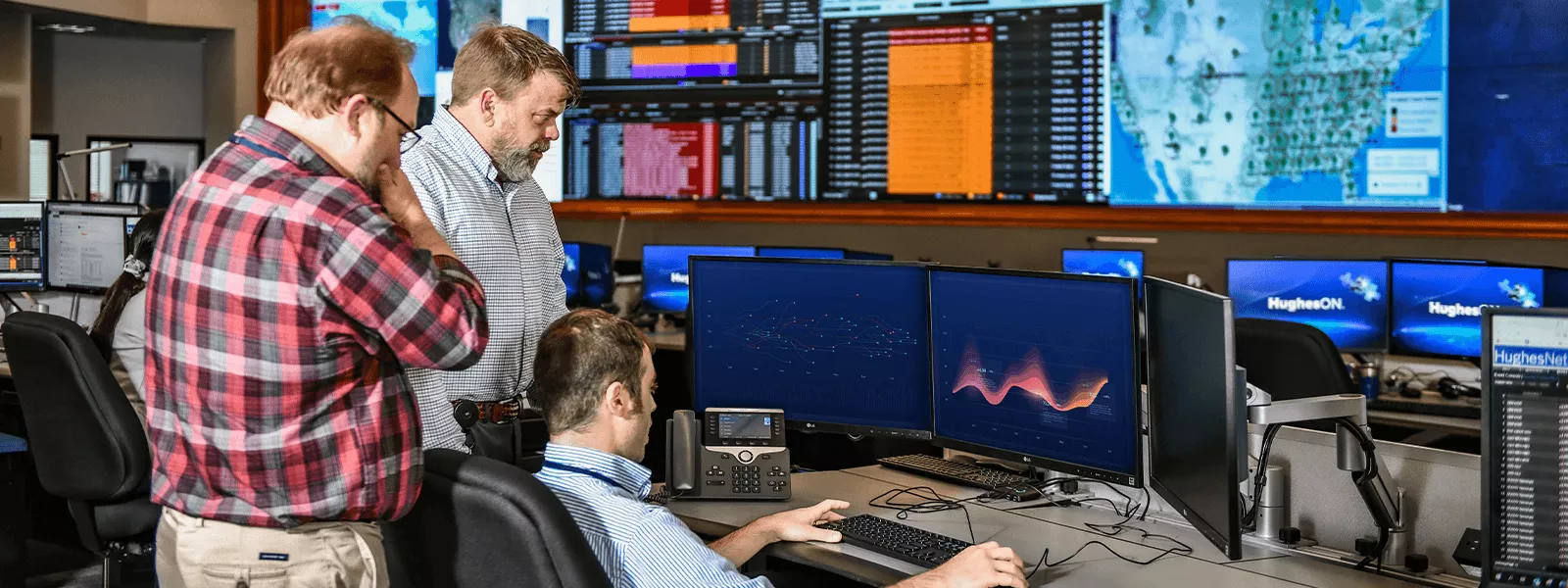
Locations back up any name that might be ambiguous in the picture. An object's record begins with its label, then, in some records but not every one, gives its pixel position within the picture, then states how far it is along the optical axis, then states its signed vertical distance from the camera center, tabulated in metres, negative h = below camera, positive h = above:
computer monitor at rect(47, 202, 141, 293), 4.95 +0.10
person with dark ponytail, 3.26 -0.14
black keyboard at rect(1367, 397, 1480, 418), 3.69 -0.34
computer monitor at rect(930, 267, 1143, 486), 2.11 -0.15
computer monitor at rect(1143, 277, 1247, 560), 1.73 -0.18
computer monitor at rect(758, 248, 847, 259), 5.21 +0.10
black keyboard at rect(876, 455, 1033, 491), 2.50 -0.37
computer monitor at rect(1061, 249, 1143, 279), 5.00 +0.07
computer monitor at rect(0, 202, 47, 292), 4.96 +0.09
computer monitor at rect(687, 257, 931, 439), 2.46 -0.12
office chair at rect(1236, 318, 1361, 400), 3.39 -0.20
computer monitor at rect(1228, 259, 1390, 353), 4.18 -0.04
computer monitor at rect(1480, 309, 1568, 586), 1.61 -0.20
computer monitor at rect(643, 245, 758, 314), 5.51 +0.01
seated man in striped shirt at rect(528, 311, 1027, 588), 1.66 -0.24
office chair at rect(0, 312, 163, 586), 3.04 -0.35
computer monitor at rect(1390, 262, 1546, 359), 3.88 -0.05
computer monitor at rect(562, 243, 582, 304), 5.69 +0.02
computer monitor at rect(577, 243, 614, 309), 5.71 +0.01
